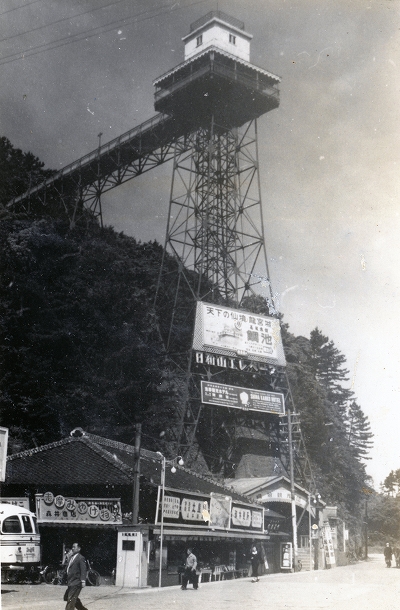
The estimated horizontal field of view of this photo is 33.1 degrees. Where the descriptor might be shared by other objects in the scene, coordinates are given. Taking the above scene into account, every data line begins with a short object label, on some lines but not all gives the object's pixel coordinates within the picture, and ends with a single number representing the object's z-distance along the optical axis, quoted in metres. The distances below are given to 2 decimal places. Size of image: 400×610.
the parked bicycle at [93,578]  20.96
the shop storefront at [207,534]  22.19
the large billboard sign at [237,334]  34.25
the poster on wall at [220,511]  25.40
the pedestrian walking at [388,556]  35.65
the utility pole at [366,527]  55.09
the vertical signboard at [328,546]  39.34
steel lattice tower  33.97
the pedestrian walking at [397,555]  34.21
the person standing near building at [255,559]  24.98
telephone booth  20.52
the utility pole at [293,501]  32.81
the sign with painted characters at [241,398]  34.16
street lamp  20.37
